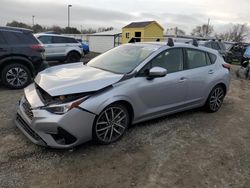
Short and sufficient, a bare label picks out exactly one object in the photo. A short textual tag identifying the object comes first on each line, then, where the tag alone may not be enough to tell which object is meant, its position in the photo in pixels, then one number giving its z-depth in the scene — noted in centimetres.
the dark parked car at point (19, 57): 493
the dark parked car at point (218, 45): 1057
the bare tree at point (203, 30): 4599
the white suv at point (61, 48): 917
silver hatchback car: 246
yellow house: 1954
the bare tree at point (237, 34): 4271
